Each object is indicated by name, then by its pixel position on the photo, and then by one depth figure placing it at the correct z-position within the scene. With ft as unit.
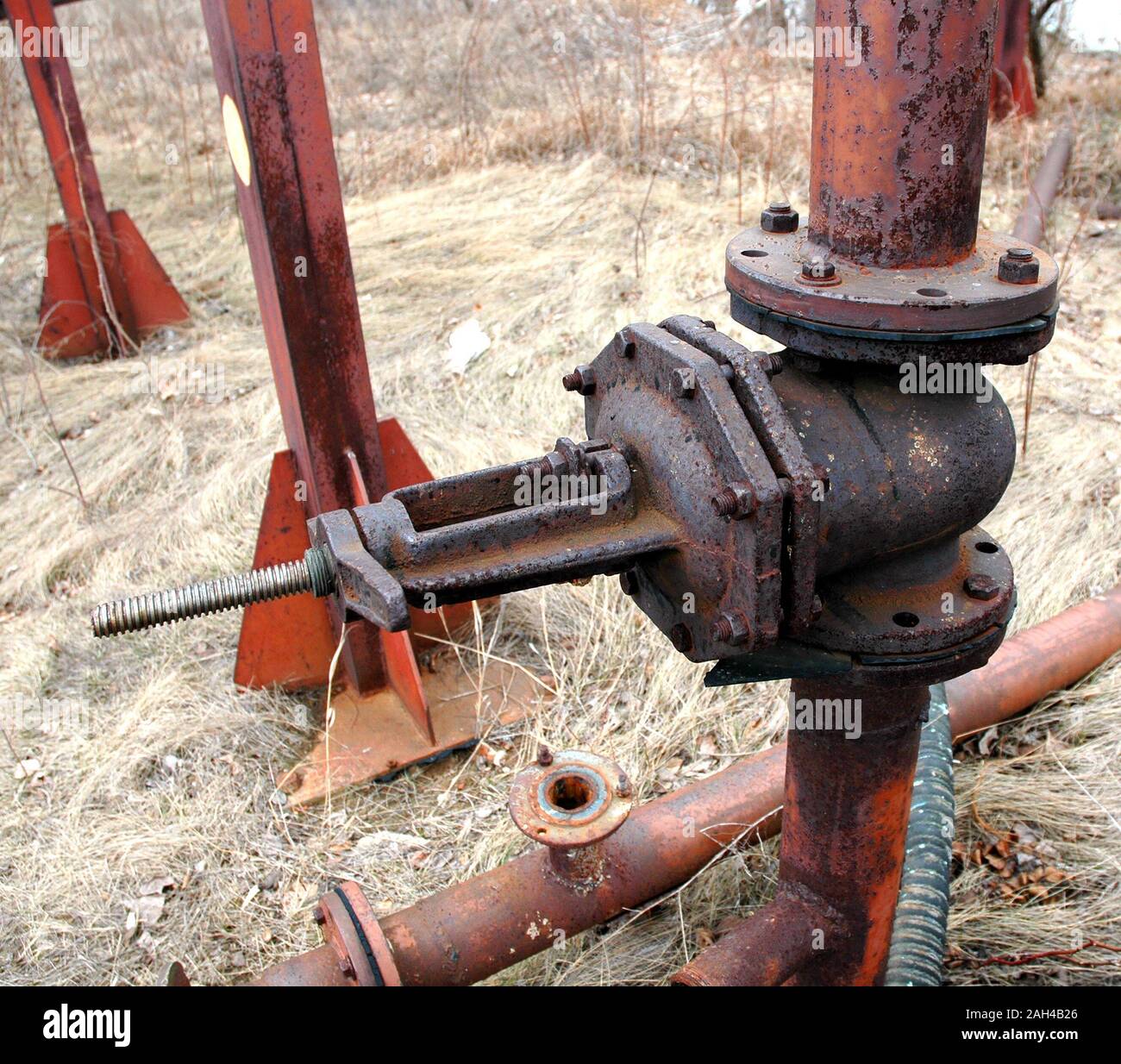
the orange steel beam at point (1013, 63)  20.52
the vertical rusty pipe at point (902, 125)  3.59
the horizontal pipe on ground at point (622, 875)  6.22
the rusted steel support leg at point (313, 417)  7.68
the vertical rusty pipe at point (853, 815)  4.88
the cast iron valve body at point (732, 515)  3.53
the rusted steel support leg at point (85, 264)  15.70
